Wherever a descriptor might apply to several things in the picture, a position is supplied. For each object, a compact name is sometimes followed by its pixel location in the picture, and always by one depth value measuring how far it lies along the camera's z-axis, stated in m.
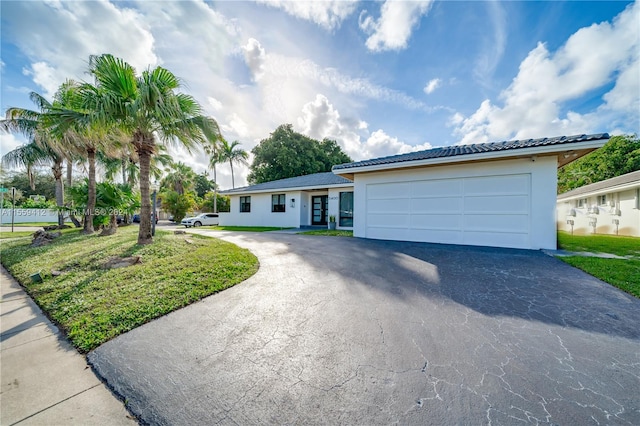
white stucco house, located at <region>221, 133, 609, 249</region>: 6.76
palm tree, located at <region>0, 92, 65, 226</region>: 10.70
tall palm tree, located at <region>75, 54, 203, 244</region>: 5.81
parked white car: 19.94
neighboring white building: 12.02
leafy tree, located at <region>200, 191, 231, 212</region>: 26.38
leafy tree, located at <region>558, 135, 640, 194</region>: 20.88
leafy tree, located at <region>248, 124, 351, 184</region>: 27.25
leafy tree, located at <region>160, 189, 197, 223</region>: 23.52
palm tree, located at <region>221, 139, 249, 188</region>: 26.59
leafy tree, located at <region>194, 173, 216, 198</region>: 39.28
